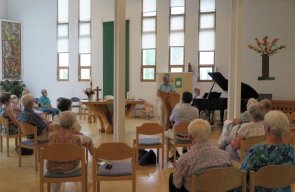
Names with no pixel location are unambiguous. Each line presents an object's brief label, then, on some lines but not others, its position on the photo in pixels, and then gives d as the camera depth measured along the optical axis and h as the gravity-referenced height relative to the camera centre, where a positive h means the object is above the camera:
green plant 15.58 -0.28
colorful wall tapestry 15.87 +1.41
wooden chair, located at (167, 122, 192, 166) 5.55 -0.89
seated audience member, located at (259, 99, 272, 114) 5.63 -0.36
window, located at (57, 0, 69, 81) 15.54 +1.78
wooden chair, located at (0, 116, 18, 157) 6.30 -0.82
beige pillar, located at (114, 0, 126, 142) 6.26 +0.14
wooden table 9.18 -0.76
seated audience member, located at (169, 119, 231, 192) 2.94 -0.64
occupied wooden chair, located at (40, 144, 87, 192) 3.63 -0.78
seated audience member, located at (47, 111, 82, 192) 4.01 -0.62
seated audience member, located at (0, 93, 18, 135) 6.65 -0.62
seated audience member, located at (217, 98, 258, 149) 4.82 -0.65
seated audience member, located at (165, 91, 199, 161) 6.18 -0.53
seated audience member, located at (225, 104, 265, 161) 4.38 -0.54
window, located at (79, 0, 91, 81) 15.05 +1.74
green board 14.44 +0.90
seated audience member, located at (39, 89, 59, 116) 10.51 -0.73
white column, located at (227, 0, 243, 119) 7.89 +0.63
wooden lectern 8.98 -0.55
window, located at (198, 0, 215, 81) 13.14 +1.57
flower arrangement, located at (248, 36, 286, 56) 8.94 +0.79
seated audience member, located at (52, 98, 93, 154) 4.67 -0.64
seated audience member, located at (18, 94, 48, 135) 6.04 -0.61
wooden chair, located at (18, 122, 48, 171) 5.72 -1.00
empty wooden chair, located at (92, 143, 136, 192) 3.77 -0.83
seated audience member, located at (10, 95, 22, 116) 7.42 -0.55
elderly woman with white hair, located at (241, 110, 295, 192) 2.91 -0.55
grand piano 10.54 -0.58
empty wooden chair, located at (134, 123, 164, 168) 5.50 -0.83
